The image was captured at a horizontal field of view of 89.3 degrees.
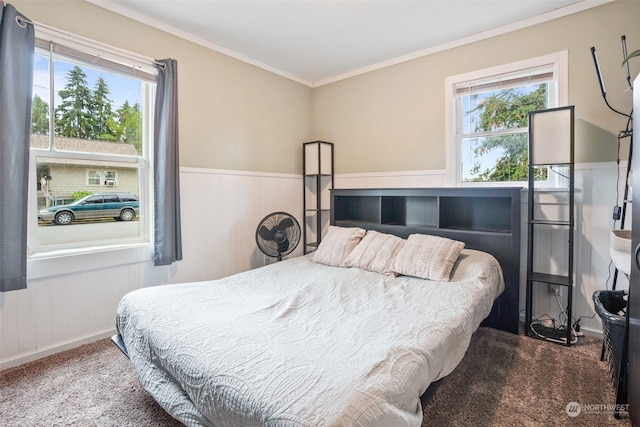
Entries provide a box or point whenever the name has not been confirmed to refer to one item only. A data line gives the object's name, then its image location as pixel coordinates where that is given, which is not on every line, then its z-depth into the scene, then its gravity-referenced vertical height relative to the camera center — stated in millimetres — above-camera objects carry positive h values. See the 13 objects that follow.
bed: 999 -554
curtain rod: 1912 +1114
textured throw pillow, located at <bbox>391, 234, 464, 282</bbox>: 2312 -379
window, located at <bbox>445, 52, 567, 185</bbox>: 2621 +833
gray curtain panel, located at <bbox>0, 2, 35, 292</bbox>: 1875 +406
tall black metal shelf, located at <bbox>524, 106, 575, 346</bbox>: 2225 +123
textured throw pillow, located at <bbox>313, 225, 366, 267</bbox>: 2784 -344
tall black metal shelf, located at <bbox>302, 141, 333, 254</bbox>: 3807 +227
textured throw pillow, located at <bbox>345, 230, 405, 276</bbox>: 2557 -381
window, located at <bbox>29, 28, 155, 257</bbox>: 2143 +450
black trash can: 1667 -638
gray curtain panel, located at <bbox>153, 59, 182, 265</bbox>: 2570 +354
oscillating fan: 2980 -262
